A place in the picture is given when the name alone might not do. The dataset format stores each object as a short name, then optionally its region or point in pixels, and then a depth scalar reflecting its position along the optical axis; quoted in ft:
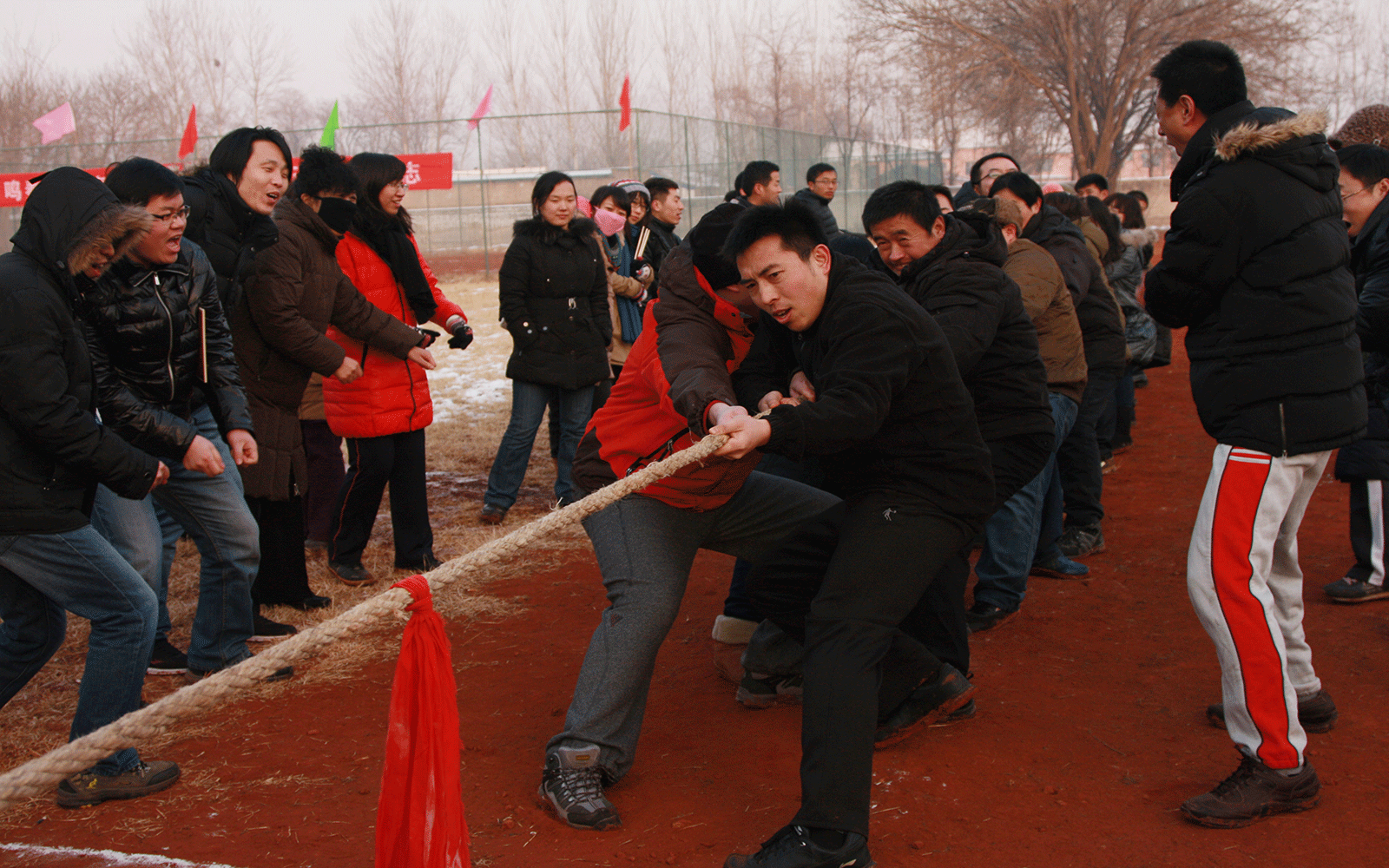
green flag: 51.19
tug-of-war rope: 6.27
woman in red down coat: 17.56
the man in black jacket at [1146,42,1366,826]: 9.85
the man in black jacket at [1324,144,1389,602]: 14.02
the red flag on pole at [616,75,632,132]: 51.08
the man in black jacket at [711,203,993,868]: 9.01
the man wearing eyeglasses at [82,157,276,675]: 11.78
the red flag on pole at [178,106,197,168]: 59.93
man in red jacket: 10.32
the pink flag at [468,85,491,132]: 66.56
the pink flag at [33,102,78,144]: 60.03
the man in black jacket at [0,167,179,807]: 9.85
